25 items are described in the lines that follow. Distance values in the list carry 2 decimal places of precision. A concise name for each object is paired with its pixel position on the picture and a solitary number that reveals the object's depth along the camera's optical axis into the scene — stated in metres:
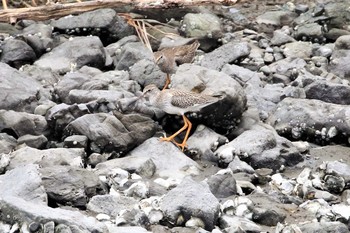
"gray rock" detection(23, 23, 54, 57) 23.25
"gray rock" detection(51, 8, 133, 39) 24.33
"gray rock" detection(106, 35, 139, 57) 23.86
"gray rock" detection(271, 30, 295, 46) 25.36
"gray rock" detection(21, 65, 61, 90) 21.23
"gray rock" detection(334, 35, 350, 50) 24.56
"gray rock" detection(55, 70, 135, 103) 19.56
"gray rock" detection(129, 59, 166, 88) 21.45
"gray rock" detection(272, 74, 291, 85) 22.40
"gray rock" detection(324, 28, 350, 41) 25.75
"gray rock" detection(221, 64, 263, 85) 21.64
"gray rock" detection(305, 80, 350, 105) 20.73
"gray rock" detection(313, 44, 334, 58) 24.42
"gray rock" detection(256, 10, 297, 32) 26.94
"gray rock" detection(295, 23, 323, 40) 25.67
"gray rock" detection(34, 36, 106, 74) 22.47
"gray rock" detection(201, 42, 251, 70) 22.86
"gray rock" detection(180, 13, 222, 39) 24.75
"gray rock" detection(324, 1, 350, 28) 26.28
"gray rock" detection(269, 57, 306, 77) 23.03
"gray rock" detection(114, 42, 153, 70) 22.56
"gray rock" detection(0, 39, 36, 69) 22.47
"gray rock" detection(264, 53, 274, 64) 24.00
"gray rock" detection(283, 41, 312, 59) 24.40
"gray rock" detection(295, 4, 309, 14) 27.70
